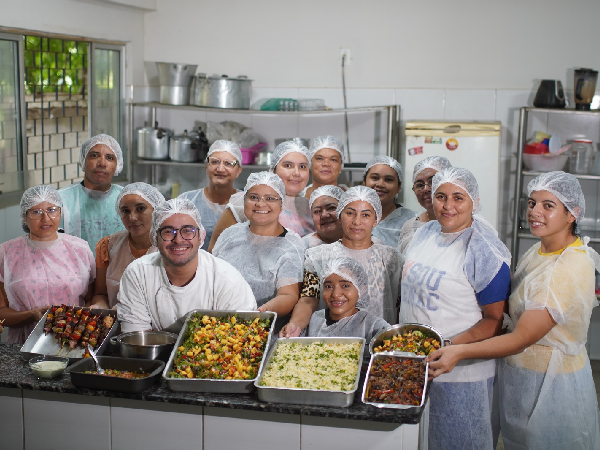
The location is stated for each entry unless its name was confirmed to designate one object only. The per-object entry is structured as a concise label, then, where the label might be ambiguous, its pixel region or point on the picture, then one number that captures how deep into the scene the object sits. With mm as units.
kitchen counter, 2279
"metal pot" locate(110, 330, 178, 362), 2639
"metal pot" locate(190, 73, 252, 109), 5957
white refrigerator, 5352
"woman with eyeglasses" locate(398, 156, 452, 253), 3734
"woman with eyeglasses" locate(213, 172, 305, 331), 3348
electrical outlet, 6066
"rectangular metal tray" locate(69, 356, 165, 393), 2406
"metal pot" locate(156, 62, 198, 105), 6051
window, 5012
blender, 5328
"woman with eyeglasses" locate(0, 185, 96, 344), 3352
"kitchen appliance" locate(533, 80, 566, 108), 5430
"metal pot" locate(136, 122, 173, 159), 6133
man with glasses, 2842
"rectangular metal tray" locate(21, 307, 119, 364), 2770
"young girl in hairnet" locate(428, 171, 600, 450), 2715
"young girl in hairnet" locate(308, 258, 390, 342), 3057
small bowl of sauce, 2549
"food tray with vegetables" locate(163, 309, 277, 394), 2420
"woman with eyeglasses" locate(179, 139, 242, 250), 4379
